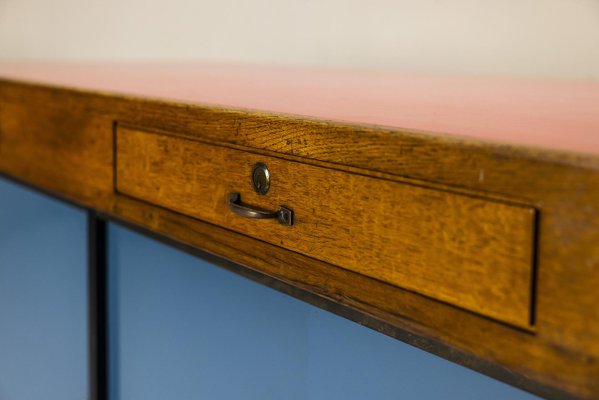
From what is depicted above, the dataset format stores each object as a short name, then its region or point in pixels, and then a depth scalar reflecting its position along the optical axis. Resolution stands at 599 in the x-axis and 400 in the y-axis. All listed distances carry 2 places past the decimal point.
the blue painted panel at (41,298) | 0.89
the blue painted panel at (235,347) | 0.51
